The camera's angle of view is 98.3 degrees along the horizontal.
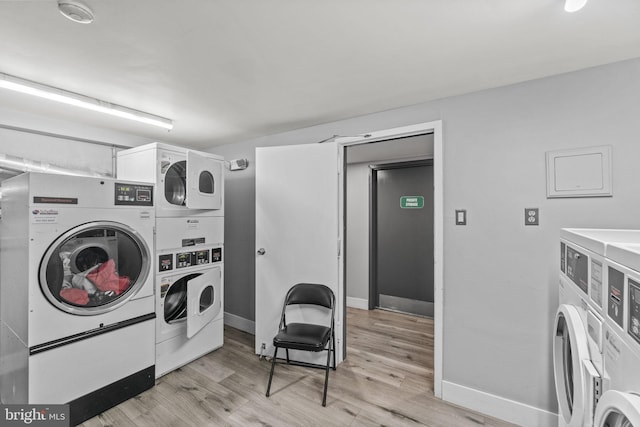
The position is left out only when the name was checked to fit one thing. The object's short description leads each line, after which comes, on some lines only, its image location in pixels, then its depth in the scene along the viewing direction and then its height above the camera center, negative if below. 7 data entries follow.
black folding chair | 2.10 -0.97
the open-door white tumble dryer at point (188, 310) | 2.37 -0.88
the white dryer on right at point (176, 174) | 2.36 +0.36
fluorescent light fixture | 1.79 +0.86
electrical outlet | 1.84 -0.01
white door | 2.55 -0.12
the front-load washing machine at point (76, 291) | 1.71 -0.54
